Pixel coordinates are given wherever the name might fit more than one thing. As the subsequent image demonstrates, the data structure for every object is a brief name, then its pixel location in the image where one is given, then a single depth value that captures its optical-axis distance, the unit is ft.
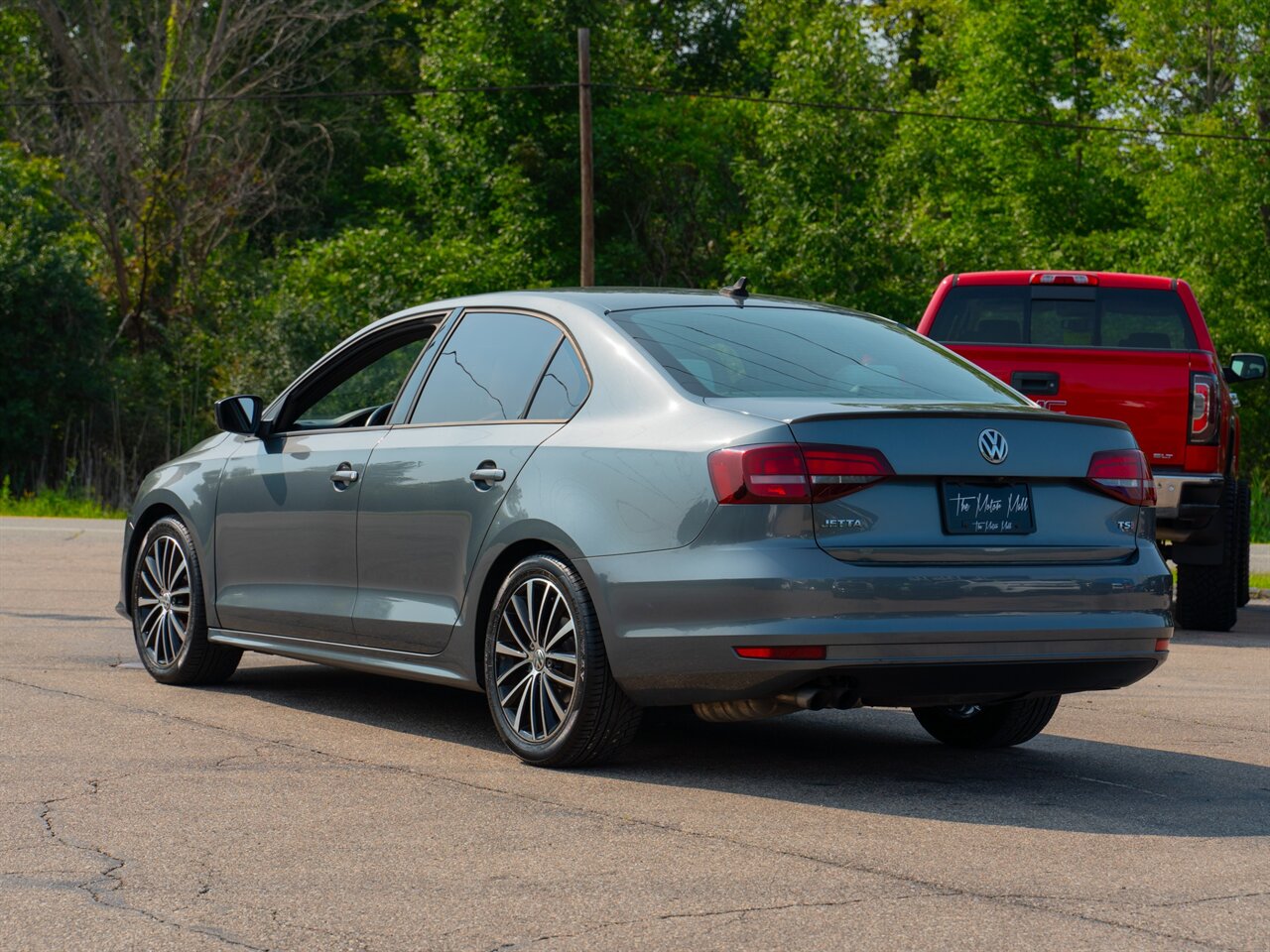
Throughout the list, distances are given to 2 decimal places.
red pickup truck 37.42
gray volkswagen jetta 18.40
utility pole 102.68
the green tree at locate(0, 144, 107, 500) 109.19
